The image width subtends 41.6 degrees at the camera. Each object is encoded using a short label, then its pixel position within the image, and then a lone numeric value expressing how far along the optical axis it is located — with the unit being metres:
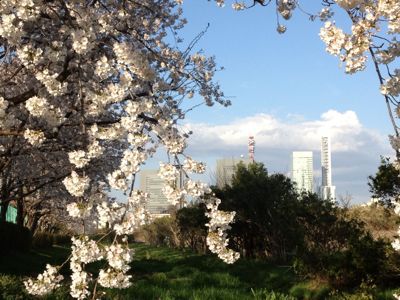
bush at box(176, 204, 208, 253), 26.95
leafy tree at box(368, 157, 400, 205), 11.15
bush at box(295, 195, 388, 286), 11.43
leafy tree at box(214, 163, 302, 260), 18.54
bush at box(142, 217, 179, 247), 37.17
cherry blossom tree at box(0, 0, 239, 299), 3.78
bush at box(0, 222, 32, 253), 21.84
